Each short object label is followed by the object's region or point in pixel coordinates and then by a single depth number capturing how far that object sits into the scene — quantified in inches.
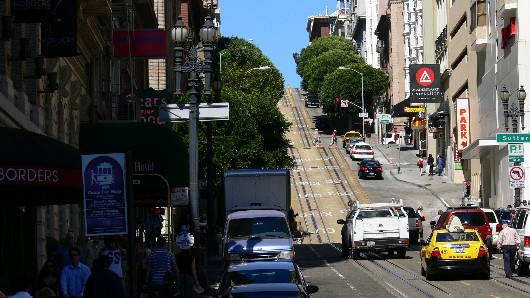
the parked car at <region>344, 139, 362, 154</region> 4295.0
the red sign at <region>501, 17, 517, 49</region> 2588.6
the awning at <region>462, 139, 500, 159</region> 2832.2
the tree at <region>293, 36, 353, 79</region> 6574.8
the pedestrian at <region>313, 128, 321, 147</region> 4692.4
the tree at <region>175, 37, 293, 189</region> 2876.5
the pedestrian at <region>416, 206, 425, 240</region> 2143.2
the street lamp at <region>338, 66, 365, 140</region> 5290.8
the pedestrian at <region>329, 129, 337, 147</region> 4734.3
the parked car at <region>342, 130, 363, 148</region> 4714.6
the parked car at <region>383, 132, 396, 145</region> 4890.8
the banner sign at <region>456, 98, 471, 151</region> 3307.1
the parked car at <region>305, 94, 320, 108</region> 6215.6
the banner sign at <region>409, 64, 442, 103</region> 3828.0
